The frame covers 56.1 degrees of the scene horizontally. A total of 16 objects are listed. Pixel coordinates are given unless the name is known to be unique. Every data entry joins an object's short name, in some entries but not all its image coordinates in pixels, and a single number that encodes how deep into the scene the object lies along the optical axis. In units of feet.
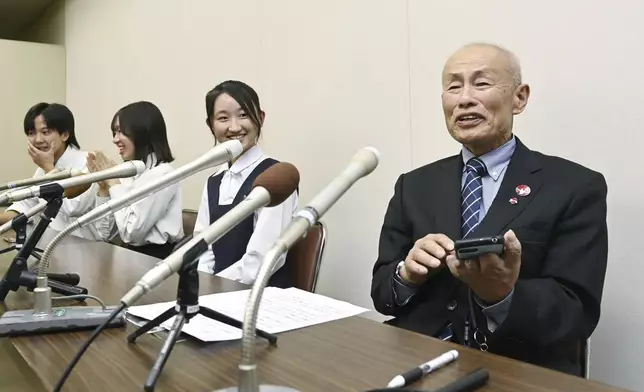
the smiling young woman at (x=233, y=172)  6.03
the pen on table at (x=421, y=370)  2.25
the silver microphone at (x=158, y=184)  2.51
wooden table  2.37
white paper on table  3.11
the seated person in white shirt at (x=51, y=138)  9.99
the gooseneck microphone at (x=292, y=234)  1.67
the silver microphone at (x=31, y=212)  3.53
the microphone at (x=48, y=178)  3.69
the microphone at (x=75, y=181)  3.28
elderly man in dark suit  3.45
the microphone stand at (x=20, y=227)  3.61
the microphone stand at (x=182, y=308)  2.09
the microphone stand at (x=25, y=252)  3.36
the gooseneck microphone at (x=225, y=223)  1.83
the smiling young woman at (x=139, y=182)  7.52
